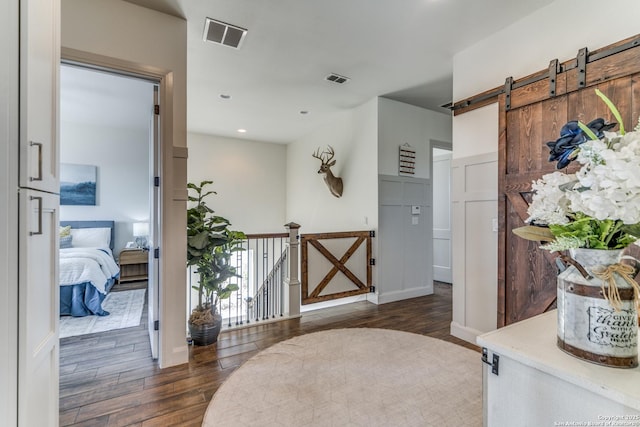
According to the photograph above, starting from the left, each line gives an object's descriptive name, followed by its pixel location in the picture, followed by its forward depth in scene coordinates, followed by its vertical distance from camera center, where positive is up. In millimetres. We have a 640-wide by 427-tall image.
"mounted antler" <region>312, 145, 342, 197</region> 4871 +556
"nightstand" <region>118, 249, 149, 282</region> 5276 -929
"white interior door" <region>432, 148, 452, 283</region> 5617 -38
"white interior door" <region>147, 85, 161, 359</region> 2523 -122
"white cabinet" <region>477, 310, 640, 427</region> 655 -424
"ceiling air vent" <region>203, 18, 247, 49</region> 2535 +1625
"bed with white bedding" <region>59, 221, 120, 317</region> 3547 -844
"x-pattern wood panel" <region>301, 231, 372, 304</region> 3846 -709
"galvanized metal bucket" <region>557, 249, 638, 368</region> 715 -253
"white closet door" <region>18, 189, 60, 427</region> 987 -378
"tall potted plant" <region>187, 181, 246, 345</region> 2768 -502
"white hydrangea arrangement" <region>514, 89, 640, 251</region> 638 +37
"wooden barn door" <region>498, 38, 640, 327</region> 1902 +662
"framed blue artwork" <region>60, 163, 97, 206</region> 5418 +528
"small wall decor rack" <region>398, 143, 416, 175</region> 4391 +819
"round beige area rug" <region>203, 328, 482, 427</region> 1830 -1263
